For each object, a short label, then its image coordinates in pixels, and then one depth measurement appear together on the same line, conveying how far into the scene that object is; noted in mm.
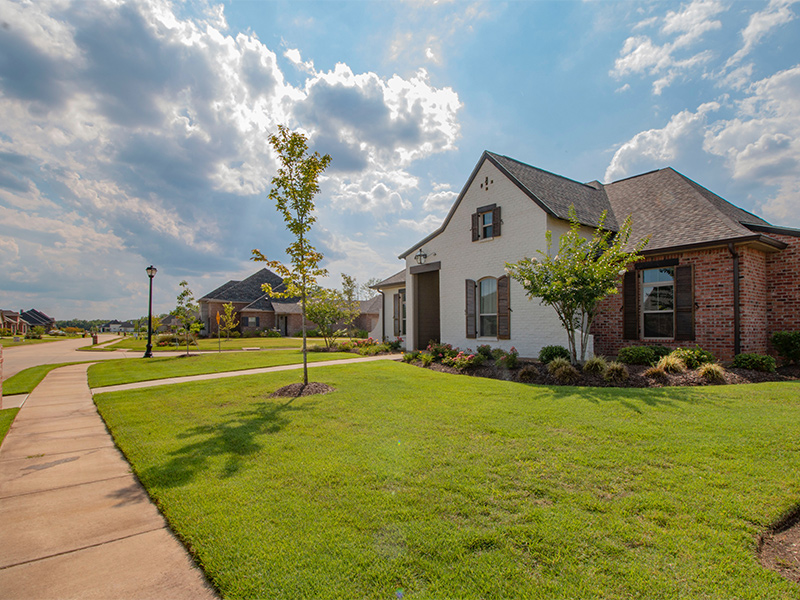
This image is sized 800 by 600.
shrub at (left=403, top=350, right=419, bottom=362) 13850
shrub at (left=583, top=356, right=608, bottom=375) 8969
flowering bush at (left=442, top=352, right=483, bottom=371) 11203
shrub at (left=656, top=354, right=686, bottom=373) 8579
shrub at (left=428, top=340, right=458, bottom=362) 12797
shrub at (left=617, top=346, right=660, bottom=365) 9469
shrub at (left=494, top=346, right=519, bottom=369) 10484
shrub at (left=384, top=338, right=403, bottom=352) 18266
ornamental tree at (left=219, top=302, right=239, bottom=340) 27228
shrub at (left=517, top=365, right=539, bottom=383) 9344
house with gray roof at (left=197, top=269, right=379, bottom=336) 38188
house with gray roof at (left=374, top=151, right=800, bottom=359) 10195
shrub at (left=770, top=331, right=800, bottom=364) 9344
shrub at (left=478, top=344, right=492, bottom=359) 12188
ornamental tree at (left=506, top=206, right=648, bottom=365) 9406
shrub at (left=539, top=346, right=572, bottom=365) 10636
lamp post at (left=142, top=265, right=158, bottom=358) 18298
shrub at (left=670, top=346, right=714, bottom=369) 8955
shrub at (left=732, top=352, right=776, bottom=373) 8646
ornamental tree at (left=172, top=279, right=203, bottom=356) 20422
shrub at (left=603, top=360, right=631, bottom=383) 8508
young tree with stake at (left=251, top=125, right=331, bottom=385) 8195
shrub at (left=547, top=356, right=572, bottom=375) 9216
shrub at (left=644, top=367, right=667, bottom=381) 8359
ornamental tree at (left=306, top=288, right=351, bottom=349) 20516
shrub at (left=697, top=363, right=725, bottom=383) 8086
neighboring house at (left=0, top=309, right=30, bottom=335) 55550
